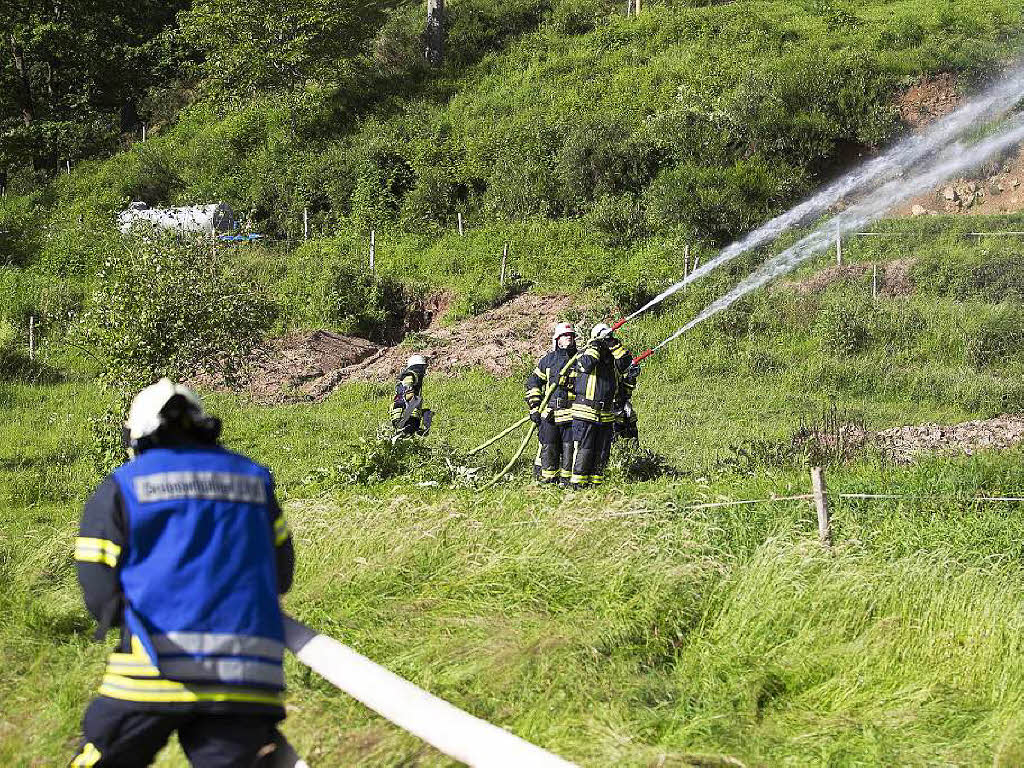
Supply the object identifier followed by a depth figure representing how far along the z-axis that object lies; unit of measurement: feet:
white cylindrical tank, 89.20
